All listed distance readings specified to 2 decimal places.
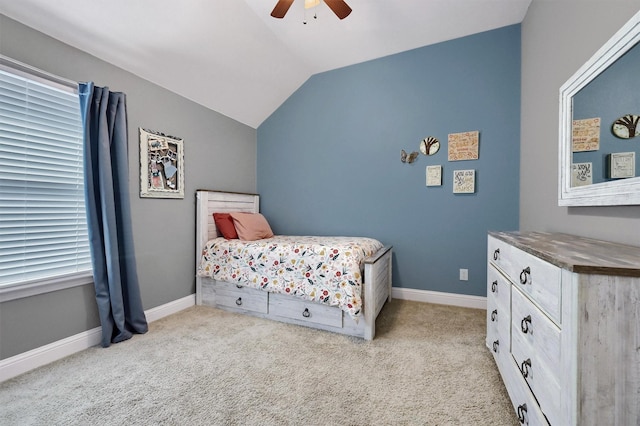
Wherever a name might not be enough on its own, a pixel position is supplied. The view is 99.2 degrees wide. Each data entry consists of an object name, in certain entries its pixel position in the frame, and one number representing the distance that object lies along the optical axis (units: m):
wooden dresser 0.74
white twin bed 2.17
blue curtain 1.97
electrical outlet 2.81
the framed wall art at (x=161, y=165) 2.43
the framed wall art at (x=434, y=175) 2.89
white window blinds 1.68
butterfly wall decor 2.99
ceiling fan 1.94
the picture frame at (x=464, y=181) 2.77
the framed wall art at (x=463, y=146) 2.76
